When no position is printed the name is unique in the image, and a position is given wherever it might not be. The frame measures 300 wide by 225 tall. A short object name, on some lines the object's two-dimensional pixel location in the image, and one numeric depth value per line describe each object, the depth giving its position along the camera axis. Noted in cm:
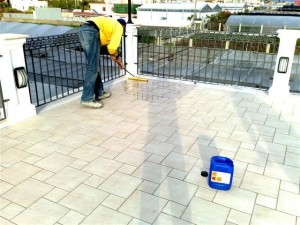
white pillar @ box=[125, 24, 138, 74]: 679
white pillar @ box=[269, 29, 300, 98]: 531
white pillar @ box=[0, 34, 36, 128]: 394
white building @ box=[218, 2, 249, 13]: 5206
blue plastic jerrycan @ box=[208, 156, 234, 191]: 279
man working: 463
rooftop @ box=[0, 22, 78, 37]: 1947
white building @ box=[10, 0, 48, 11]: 8070
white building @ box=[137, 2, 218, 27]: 3728
